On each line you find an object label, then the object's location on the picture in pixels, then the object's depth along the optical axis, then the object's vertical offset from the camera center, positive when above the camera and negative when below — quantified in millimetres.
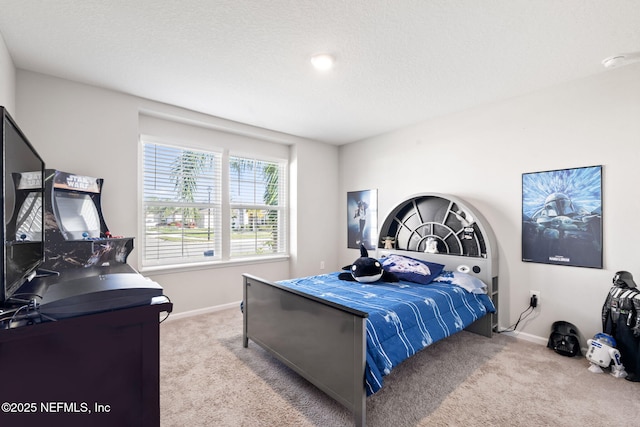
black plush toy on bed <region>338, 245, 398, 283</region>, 3076 -618
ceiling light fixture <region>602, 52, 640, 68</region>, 2303 +1232
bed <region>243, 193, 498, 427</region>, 1832 -724
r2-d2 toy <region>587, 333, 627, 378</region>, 2291 -1109
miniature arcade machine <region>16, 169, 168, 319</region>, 843 -231
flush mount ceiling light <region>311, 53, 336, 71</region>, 2352 +1240
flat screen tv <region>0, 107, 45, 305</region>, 845 +10
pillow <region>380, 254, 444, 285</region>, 3074 -598
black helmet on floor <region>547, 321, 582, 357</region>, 2613 -1124
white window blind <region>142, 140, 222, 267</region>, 3545 +109
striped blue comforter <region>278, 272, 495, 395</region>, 1899 -779
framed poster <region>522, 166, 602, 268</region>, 2645 -27
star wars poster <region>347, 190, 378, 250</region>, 4566 -77
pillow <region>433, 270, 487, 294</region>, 2938 -684
